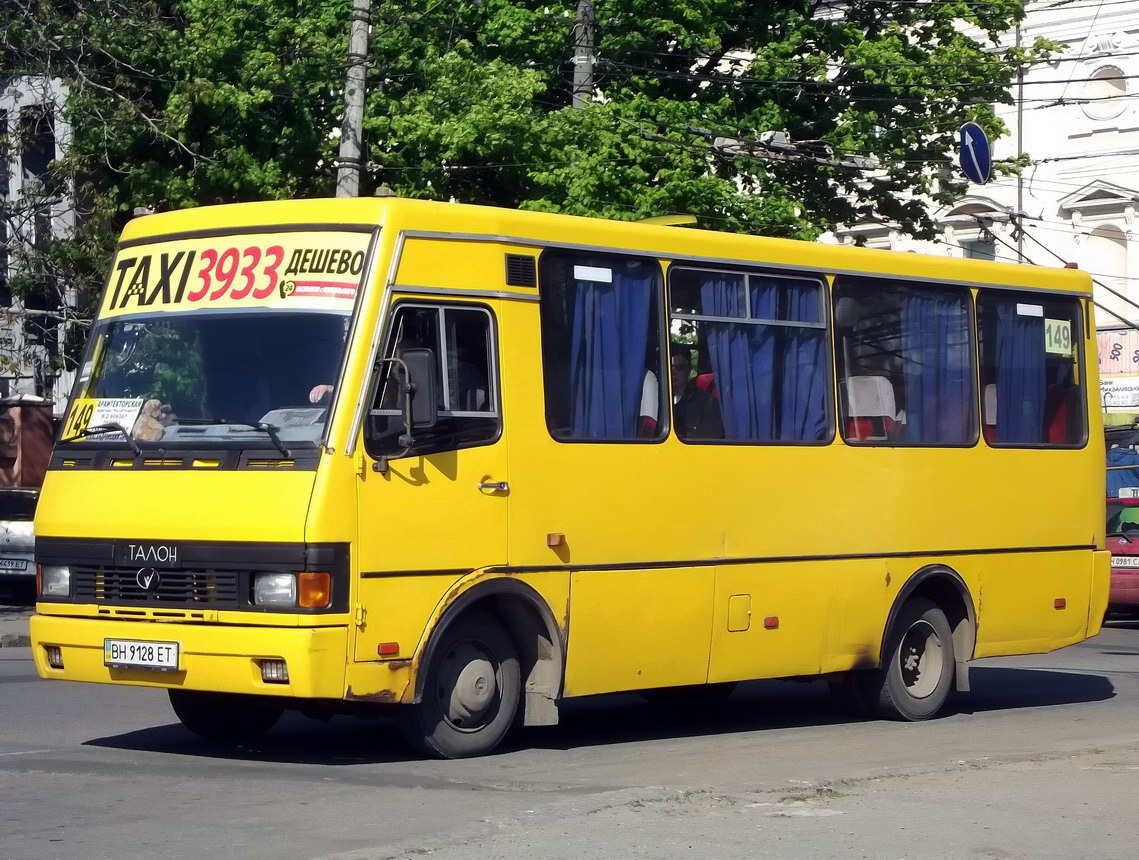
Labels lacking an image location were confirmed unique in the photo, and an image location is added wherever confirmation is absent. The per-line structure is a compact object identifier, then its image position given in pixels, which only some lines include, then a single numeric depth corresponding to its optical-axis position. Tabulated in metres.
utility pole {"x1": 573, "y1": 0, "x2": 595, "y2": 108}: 25.41
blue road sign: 27.56
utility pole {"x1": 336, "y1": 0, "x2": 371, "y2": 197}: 20.59
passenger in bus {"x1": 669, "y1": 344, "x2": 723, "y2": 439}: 10.99
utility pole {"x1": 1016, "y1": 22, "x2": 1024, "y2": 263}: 47.83
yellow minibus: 9.16
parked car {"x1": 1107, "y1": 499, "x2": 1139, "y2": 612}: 22.05
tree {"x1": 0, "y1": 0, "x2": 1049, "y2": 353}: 24.44
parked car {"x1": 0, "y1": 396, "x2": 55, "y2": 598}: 23.58
